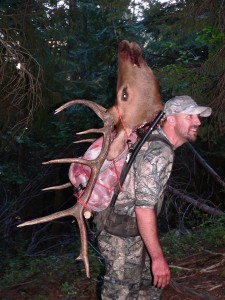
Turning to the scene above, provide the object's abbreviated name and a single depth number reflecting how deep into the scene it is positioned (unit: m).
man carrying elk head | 3.25
